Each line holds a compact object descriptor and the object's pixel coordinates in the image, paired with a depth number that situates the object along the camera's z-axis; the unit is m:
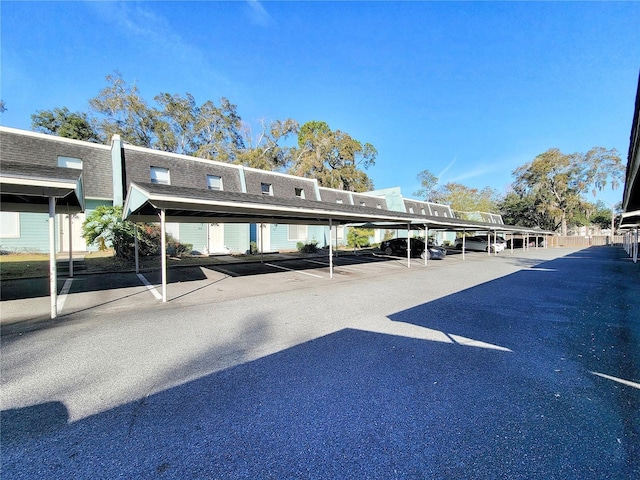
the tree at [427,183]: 48.00
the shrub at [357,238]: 26.16
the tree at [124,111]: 23.36
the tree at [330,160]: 29.02
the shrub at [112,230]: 10.98
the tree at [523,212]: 42.94
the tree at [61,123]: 25.34
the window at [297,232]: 21.70
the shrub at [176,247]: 15.95
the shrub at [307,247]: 20.92
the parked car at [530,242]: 38.22
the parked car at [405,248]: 17.95
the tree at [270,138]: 28.50
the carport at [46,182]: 4.51
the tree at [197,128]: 26.02
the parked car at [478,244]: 26.42
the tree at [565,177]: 38.16
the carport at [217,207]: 6.33
